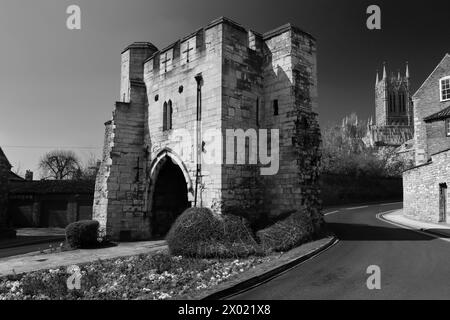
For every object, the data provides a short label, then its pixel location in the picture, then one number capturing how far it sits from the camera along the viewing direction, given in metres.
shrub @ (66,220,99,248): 13.76
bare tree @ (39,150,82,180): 52.19
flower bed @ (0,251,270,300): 7.11
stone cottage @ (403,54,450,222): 18.55
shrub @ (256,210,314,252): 10.48
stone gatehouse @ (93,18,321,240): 12.20
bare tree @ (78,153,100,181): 45.26
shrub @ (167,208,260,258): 10.00
